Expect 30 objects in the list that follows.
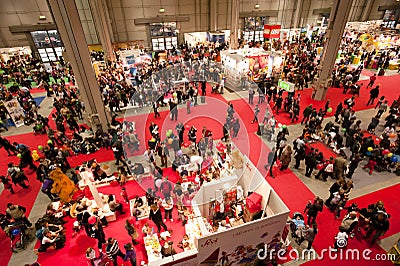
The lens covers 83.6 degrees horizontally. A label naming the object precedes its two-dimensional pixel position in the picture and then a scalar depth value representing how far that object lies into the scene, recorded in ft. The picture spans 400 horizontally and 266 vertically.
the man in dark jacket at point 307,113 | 39.86
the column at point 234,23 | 70.74
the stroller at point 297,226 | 20.71
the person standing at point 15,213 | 22.34
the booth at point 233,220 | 17.24
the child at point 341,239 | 19.90
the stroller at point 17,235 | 22.05
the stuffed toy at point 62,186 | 25.29
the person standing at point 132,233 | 20.72
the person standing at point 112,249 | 18.29
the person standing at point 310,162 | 28.37
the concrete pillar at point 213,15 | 93.79
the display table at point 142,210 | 24.91
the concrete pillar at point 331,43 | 41.74
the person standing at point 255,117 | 42.74
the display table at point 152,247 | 19.76
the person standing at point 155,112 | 46.91
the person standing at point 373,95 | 46.83
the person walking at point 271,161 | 30.48
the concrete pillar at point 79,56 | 32.55
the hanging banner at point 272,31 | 80.53
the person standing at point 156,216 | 21.27
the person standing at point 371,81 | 53.98
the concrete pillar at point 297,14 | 106.50
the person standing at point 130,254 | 18.57
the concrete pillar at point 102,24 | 72.22
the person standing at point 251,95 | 50.14
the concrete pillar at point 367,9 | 115.24
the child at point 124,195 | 26.63
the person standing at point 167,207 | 23.43
